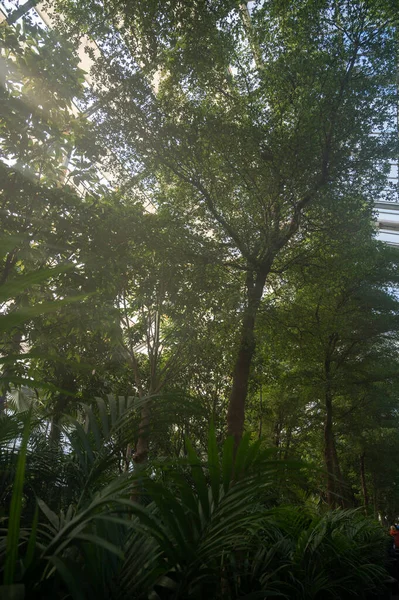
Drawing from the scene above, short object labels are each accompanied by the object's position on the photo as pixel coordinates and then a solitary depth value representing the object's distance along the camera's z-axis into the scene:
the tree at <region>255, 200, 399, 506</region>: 6.23
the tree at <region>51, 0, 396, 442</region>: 4.89
